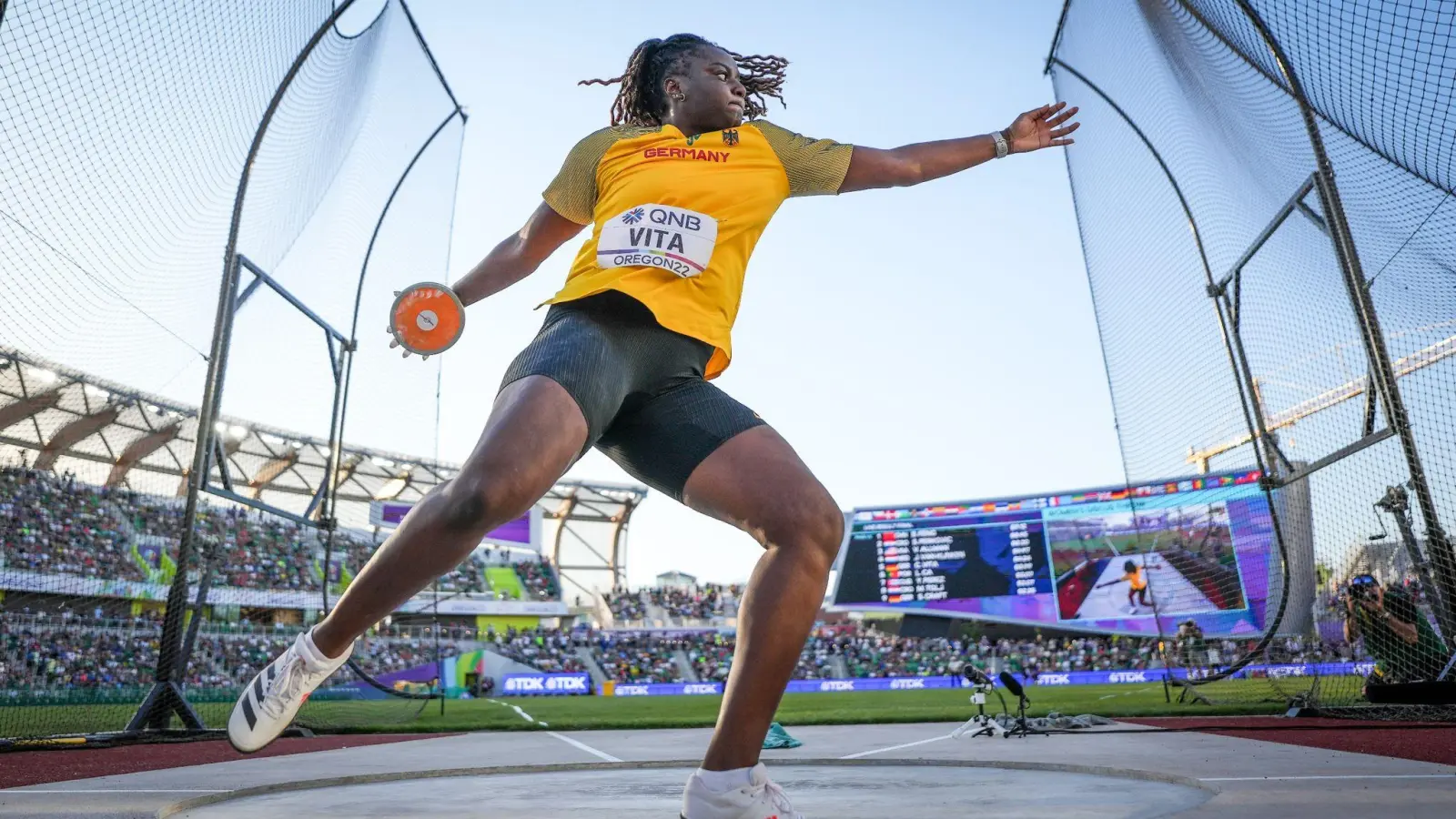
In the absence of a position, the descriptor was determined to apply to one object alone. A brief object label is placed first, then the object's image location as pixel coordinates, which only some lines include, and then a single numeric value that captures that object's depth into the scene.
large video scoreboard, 34.31
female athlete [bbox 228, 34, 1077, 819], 1.95
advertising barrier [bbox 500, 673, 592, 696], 33.25
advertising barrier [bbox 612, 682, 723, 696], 32.90
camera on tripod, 6.34
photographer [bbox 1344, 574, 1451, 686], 6.28
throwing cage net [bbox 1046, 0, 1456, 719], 5.64
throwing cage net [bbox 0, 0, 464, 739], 5.42
